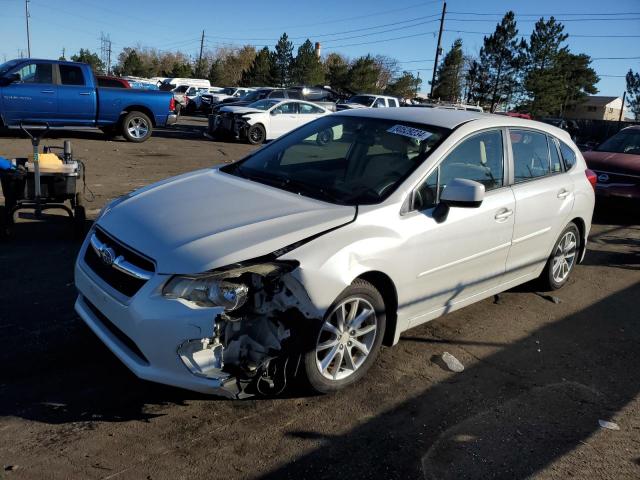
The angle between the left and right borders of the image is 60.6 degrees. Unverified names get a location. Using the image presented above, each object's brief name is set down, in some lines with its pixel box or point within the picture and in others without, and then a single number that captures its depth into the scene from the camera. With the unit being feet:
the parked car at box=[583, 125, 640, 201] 29.01
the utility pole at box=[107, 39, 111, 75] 367.33
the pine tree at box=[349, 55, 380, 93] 184.14
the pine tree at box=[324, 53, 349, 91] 189.16
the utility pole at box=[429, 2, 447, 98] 139.13
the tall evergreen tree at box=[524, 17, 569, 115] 164.03
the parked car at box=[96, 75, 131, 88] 50.11
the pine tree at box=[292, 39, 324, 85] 184.85
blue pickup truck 44.01
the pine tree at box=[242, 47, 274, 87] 193.67
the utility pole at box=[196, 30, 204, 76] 253.03
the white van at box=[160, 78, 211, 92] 147.43
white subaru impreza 9.70
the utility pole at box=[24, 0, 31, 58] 230.15
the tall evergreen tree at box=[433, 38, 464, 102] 196.85
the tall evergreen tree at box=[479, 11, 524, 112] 166.71
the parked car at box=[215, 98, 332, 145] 58.03
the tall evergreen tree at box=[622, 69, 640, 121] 246.88
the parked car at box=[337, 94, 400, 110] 87.89
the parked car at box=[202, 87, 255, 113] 110.22
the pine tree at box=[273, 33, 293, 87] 190.80
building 329.52
